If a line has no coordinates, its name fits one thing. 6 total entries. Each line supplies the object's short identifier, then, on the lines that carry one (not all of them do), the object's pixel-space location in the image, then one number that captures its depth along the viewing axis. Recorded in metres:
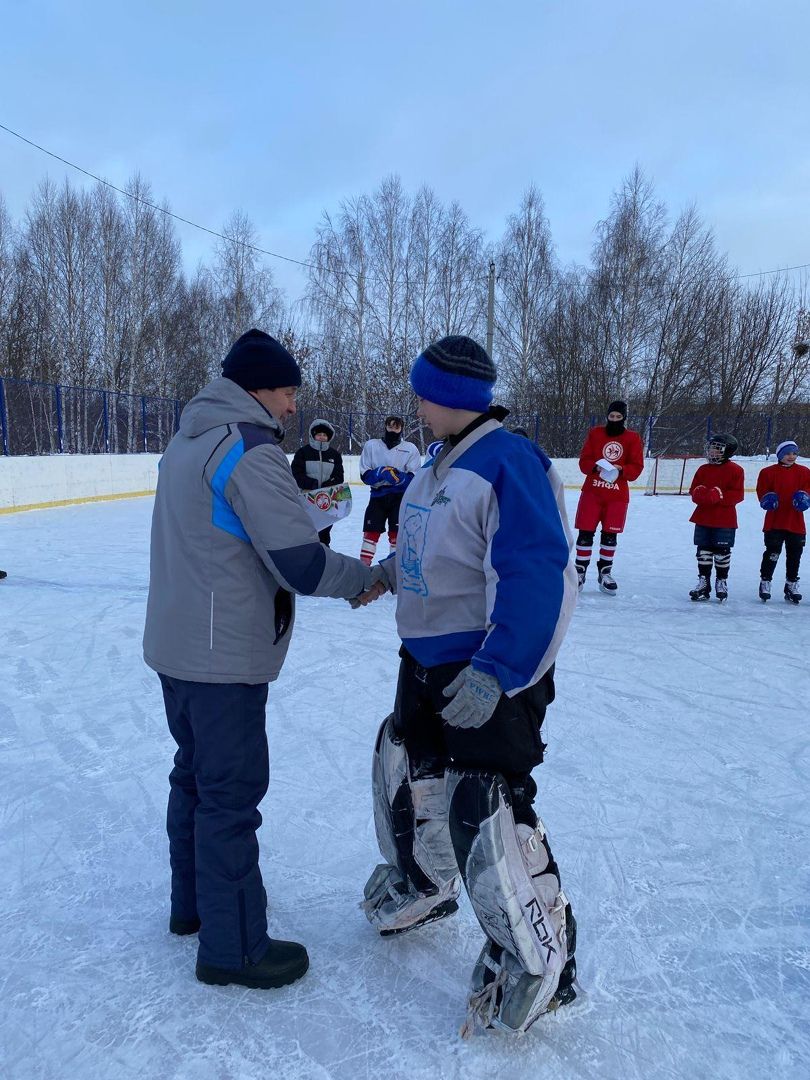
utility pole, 19.53
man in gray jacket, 1.48
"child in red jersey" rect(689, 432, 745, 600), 5.65
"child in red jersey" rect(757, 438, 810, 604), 5.64
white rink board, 10.60
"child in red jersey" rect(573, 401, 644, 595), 5.93
